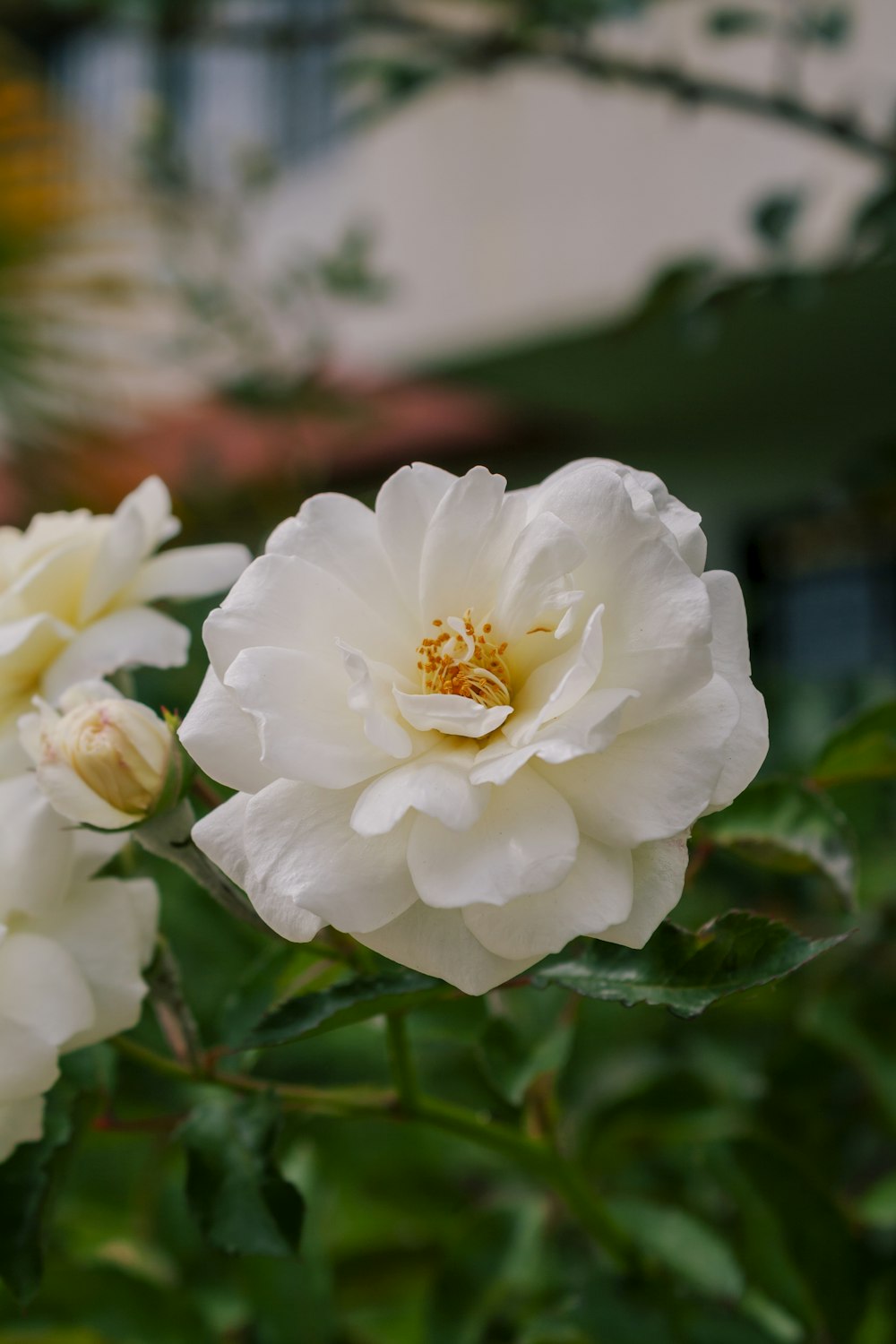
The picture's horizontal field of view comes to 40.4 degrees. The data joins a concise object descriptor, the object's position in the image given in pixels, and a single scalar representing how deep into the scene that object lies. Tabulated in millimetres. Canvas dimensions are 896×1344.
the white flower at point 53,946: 384
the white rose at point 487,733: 329
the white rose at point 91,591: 450
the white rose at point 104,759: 372
